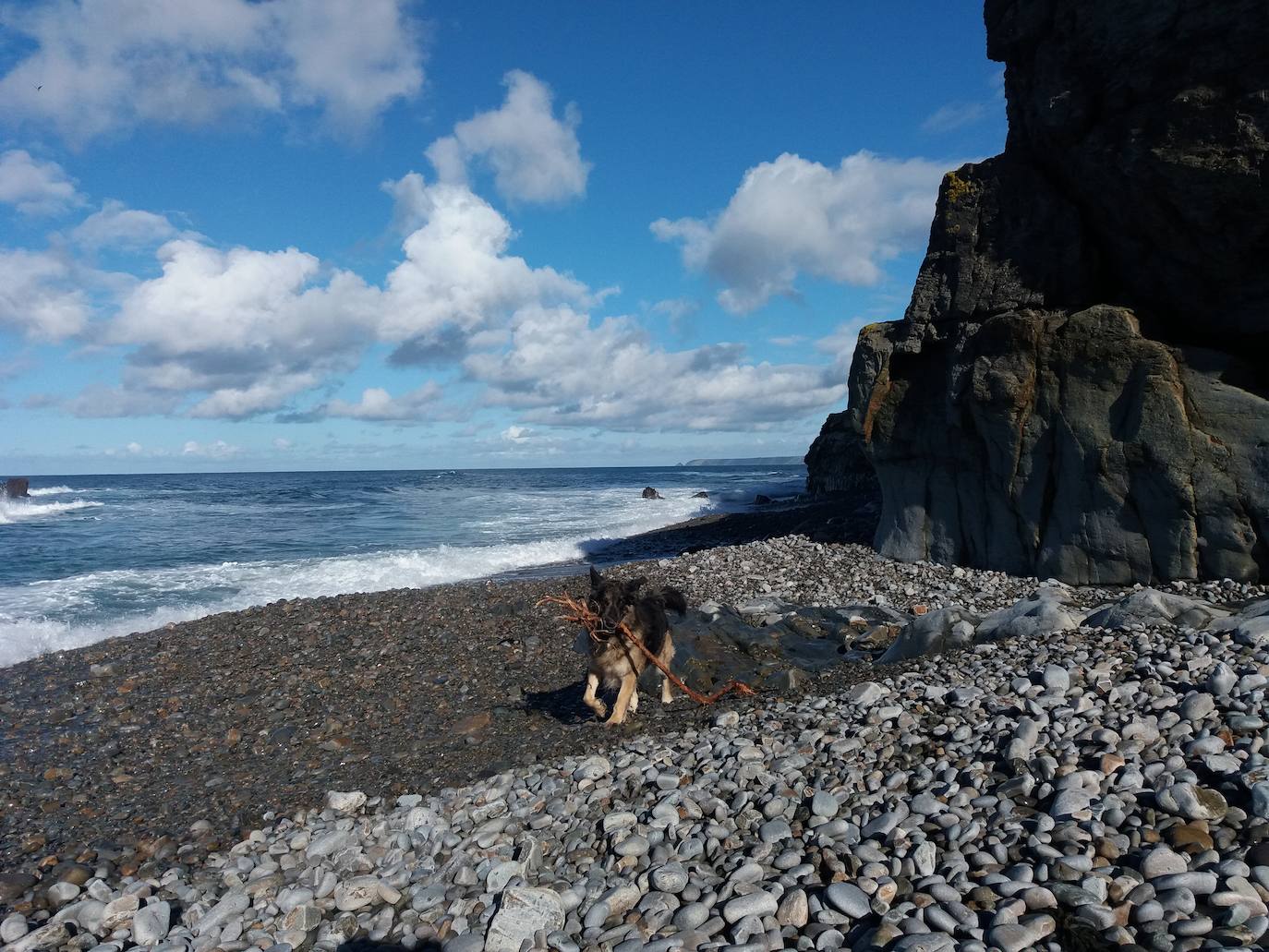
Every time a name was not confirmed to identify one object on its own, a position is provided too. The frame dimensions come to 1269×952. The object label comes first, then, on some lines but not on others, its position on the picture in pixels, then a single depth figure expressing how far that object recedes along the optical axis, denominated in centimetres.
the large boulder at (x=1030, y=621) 934
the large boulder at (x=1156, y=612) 884
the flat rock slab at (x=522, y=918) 466
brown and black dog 888
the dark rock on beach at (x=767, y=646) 1040
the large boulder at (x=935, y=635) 967
